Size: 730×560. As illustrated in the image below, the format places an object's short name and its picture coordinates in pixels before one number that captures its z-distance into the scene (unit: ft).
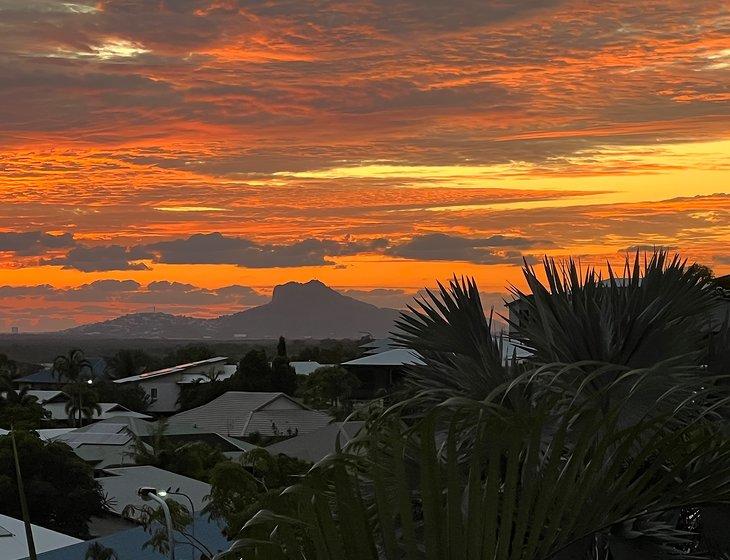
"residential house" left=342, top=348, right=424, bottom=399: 280.72
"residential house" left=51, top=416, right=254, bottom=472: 173.58
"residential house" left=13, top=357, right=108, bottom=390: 403.13
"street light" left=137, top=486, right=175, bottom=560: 62.05
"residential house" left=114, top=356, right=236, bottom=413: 354.74
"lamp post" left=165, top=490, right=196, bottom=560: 80.57
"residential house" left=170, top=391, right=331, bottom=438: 244.63
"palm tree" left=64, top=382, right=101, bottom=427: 285.84
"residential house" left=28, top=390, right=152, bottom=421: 299.17
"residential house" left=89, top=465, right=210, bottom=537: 125.59
